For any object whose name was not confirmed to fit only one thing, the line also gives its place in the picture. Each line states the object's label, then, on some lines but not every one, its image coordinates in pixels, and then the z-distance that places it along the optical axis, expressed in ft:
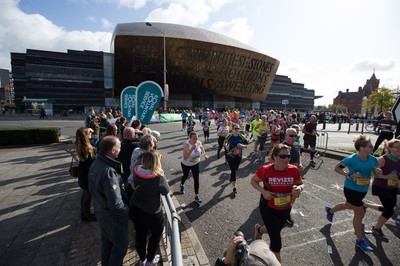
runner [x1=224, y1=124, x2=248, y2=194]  19.60
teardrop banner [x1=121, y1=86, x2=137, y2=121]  31.71
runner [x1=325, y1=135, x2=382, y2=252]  11.88
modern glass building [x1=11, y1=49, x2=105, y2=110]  179.22
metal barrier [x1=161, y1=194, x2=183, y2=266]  5.81
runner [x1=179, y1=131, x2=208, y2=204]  17.60
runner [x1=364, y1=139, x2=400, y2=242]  12.38
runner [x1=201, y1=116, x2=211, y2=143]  46.55
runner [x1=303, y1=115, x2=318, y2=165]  29.12
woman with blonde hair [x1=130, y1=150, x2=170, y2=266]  9.18
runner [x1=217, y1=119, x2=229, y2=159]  32.04
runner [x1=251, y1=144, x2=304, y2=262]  9.93
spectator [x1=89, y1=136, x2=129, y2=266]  8.10
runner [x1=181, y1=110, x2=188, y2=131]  62.34
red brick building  366.78
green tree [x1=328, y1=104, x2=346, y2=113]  361.71
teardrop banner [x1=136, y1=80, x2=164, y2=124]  26.21
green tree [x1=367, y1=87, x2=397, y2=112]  140.56
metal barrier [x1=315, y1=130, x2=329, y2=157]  34.95
